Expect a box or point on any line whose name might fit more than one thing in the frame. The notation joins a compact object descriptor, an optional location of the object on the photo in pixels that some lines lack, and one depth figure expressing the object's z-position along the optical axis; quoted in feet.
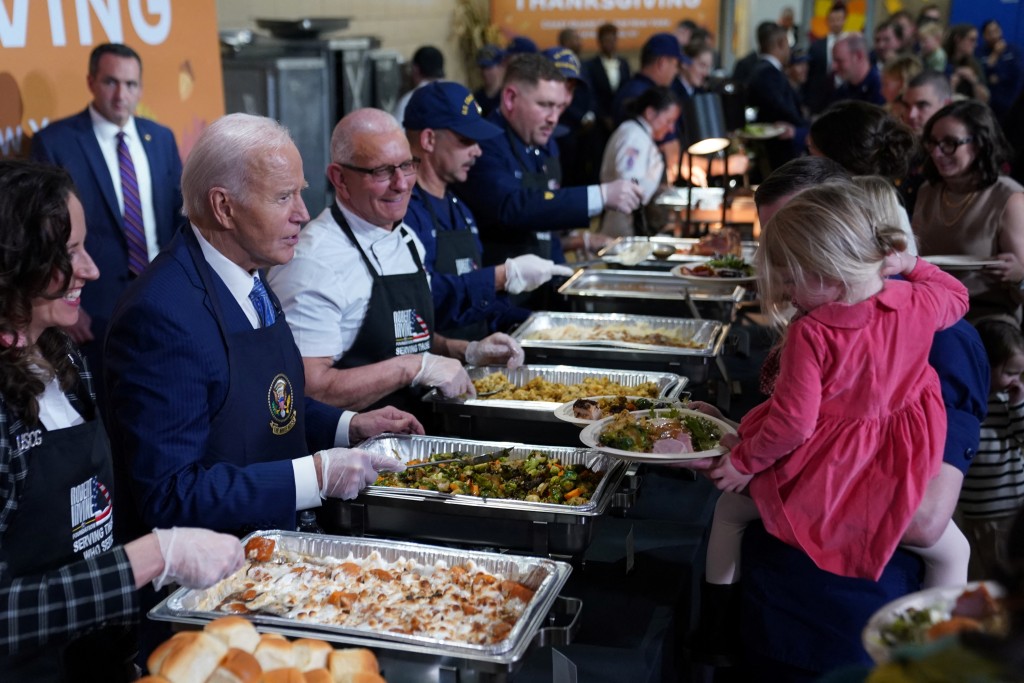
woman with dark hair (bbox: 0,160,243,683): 4.63
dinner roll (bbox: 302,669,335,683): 4.03
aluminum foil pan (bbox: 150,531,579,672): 4.63
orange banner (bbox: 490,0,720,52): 35.12
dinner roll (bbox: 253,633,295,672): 4.17
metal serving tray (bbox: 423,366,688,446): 8.45
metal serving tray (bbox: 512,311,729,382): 9.89
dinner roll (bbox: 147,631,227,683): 3.94
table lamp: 16.42
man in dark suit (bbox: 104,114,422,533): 5.71
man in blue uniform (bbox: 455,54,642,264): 12.71
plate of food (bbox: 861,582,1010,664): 3.11
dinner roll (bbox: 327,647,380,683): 4.20
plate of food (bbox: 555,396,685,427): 7.93
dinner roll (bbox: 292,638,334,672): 4.19
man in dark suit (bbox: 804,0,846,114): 28.58
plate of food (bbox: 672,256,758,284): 12.76
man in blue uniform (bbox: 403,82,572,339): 10.43
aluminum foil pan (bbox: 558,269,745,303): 12.32
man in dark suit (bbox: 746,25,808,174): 26.23
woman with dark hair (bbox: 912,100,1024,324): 11.02
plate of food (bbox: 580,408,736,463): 6.65
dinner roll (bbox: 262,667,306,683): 3.96
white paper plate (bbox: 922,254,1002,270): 10.71
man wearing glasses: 8.24
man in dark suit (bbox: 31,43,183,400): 12.25
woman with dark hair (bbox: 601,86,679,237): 17.16
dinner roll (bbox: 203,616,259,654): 4.18
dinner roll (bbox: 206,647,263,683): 3.94
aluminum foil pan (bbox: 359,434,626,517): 6.31
